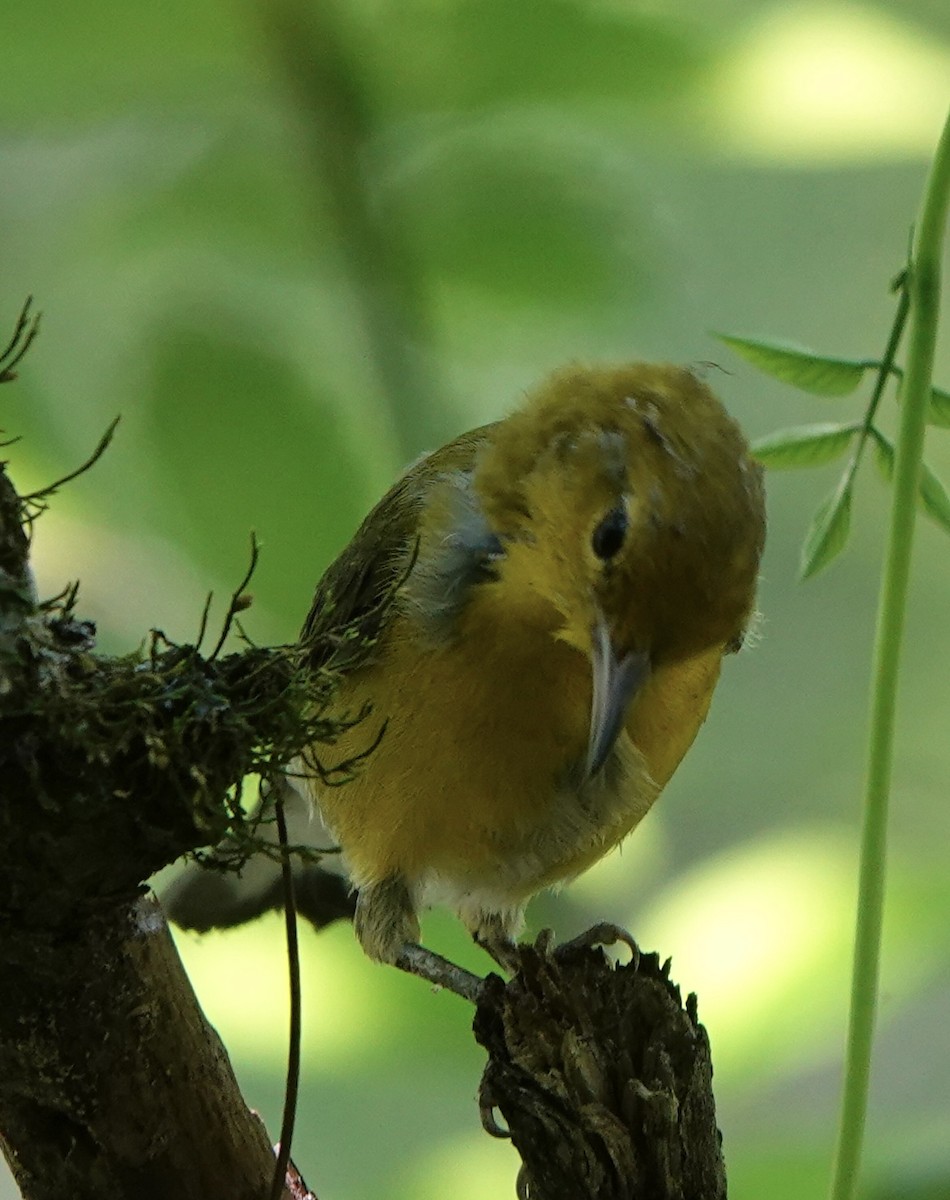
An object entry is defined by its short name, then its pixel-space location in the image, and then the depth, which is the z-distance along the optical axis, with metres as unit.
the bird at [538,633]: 1.92
